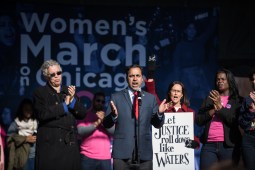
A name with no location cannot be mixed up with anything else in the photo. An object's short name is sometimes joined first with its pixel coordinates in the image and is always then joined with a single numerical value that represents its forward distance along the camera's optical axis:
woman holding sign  11.12
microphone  8.89
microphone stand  9.16
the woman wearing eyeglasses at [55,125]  9.14
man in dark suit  9.23
